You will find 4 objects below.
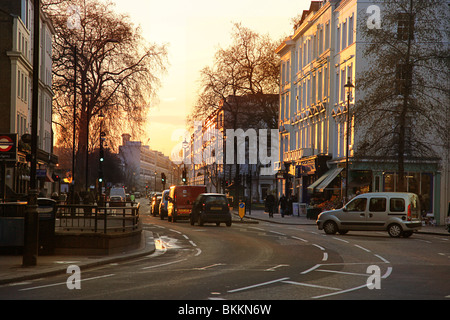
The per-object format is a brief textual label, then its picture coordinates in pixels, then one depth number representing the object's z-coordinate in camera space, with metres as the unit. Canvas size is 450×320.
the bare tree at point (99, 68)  57.97
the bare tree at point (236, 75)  70.81
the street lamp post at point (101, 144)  56.62
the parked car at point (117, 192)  94.42
